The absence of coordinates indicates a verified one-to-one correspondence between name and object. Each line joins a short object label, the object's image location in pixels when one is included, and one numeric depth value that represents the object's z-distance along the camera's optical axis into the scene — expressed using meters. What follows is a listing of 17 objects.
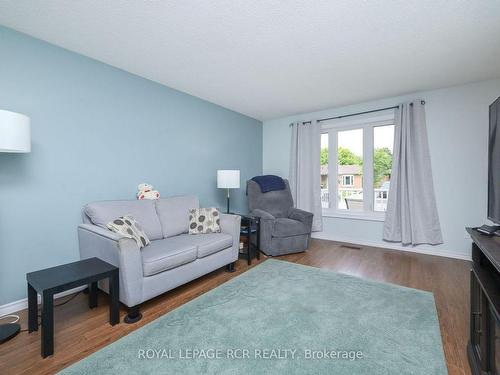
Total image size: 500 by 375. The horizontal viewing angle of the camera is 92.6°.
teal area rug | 1.36
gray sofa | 1.84
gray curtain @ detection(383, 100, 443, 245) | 3.37
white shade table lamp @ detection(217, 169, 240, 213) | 3.41
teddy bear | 2.79
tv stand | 1.12
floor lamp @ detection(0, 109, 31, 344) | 1.44
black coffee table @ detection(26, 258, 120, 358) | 1.43
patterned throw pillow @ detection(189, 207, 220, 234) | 2.80
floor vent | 3.71
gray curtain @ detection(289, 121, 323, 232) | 4.28
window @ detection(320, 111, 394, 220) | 3.86
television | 1.48
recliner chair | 3.35
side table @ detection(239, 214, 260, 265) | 3.03
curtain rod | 3.61
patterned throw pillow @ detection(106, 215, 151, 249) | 2.08
